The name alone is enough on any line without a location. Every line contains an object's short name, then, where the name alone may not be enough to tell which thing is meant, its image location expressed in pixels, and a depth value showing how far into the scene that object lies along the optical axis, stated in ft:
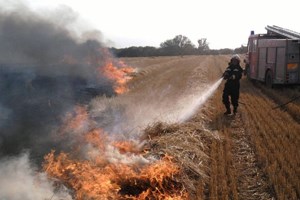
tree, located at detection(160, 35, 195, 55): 293.92
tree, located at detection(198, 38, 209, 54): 371.35
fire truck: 55.83
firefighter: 40.52
